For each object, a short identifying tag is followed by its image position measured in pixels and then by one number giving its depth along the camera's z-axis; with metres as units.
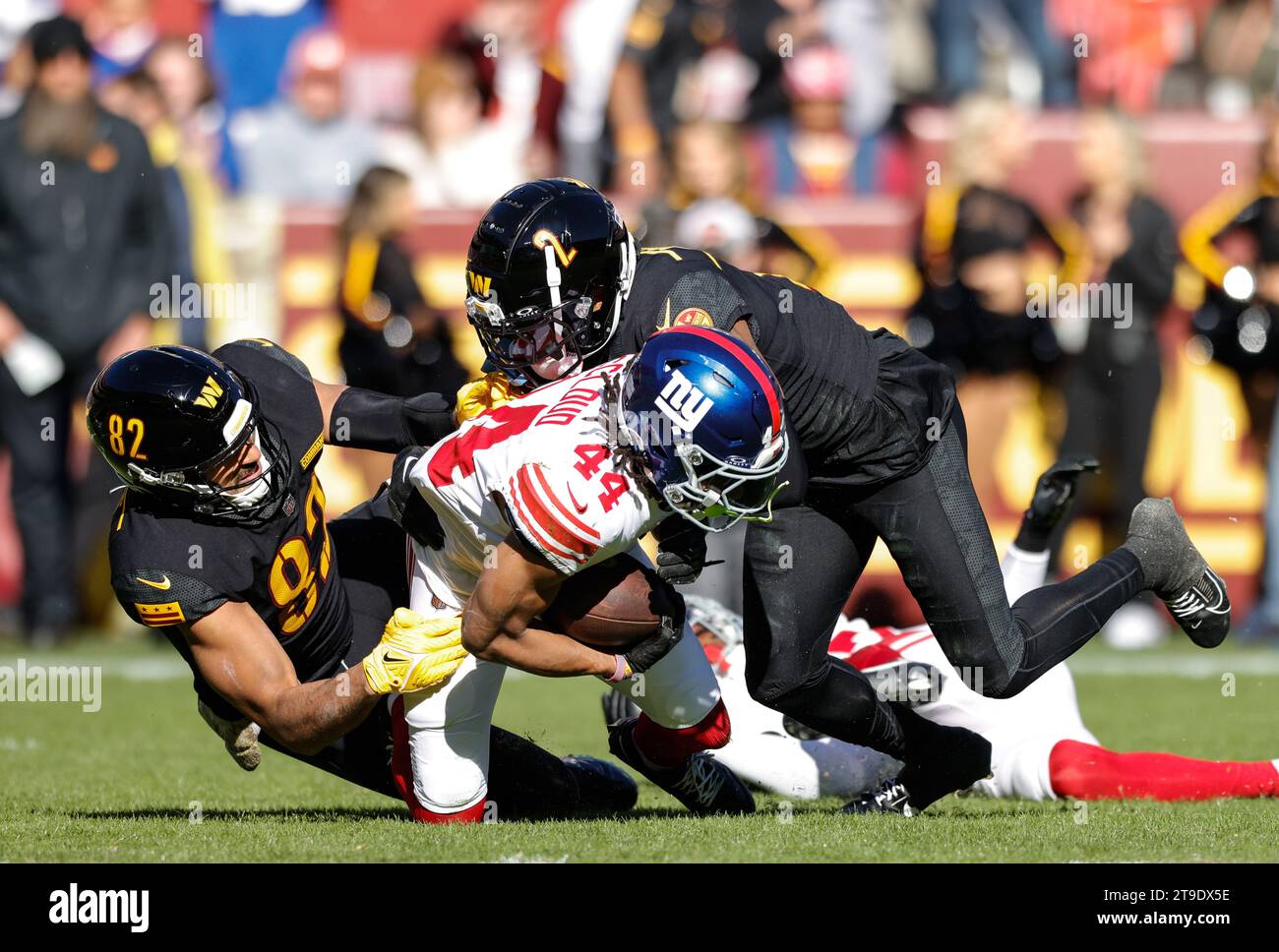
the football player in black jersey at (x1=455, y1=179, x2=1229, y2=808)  9.16
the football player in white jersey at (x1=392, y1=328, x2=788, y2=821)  8.07
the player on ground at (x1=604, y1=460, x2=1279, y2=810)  10.34
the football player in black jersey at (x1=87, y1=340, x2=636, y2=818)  8.95
